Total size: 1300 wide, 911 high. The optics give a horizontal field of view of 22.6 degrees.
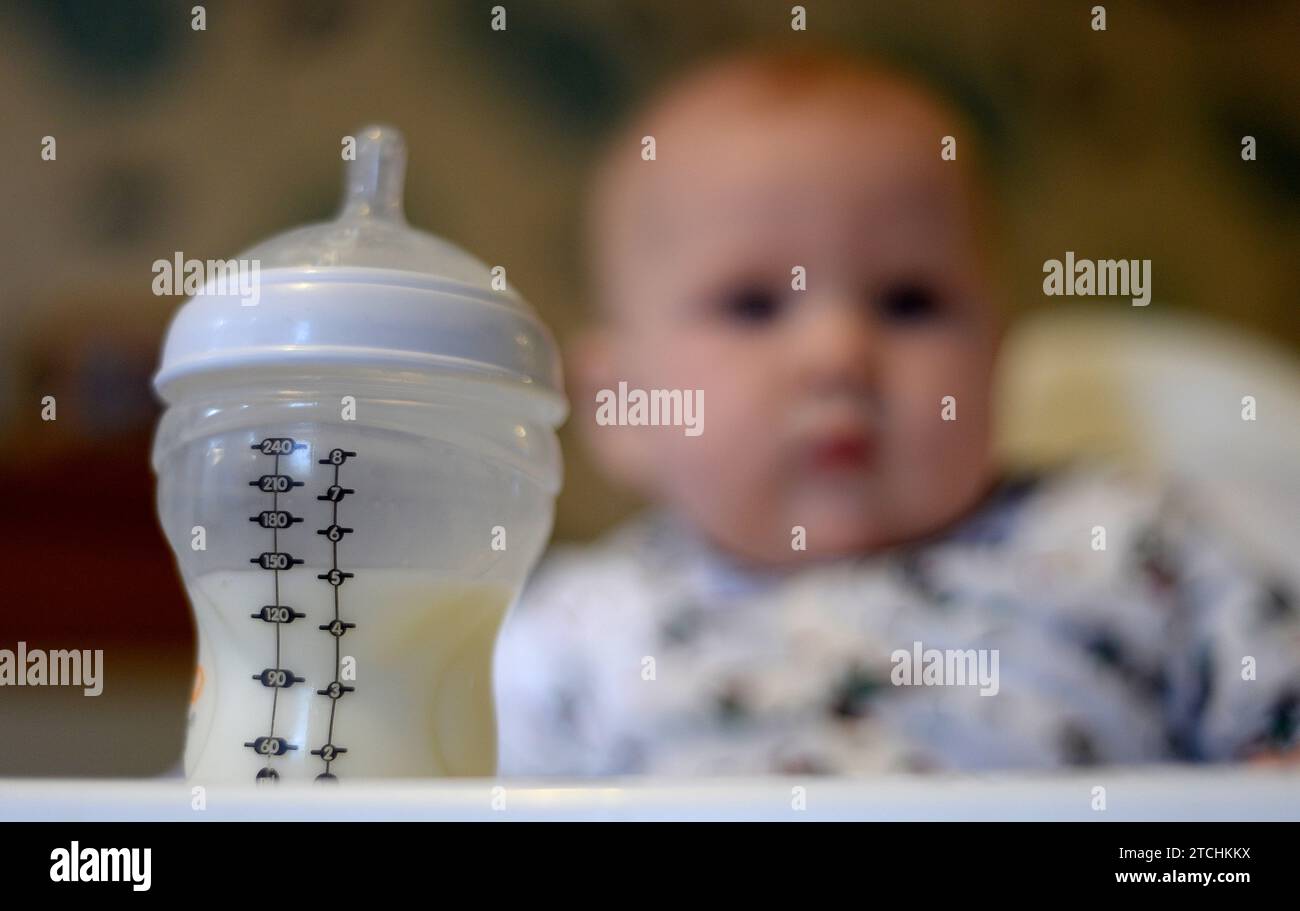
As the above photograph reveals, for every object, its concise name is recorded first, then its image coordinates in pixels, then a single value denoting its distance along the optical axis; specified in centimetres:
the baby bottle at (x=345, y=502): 54
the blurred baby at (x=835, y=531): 76
